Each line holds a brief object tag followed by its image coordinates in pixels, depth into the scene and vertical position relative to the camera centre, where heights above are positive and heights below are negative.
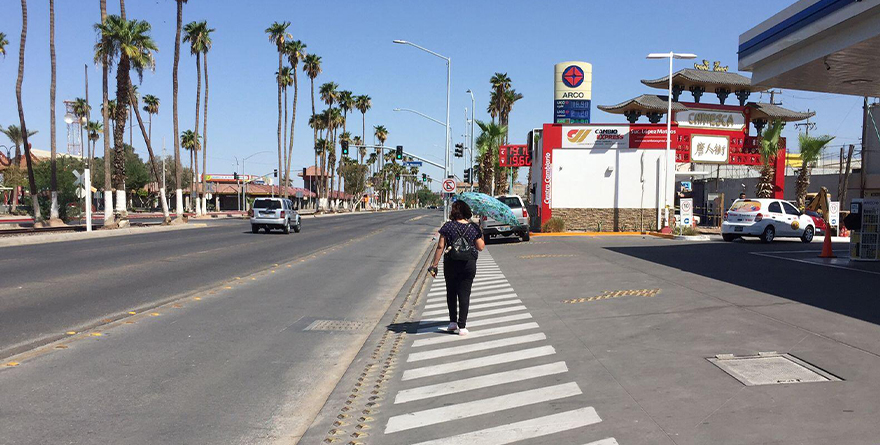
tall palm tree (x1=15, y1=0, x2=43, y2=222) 38.12 +4.63
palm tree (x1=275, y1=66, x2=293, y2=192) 73.50 +13.26
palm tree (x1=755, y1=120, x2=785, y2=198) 37.47 +2.69
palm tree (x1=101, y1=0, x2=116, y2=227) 36.34 +1.78
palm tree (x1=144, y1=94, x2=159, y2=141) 87.47 +12.17
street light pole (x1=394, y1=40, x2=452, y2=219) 39.47 +7.29
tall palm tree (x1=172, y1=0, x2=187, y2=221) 46.41 +5.80
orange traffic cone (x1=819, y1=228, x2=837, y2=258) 17.66 -1.28
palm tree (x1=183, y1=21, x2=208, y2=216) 57.81 +14.20
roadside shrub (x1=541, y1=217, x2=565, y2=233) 35.38 -1.36
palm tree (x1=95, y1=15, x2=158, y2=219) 38.34 +8.35
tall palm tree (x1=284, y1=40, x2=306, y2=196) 71.06 +15.68
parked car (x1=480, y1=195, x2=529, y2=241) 27.70 -1.14
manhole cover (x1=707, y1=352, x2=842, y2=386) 5.97 -1.60
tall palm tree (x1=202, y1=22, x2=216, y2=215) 58.69 +12.80
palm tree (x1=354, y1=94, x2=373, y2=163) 101.69 +14.70
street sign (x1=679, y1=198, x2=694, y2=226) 30.66 -0.41
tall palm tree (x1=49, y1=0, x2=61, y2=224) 38.75 +3.25
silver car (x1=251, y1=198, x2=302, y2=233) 34.31 -0.97
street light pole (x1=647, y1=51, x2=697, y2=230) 29.91 +2.17
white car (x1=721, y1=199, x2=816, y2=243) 24.62 -0.67
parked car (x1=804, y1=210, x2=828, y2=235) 30.20 -0.84
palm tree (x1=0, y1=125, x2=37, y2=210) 82.44 +7.23
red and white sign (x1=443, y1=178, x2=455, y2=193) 35.38 +0.73
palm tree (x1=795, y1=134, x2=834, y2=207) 35.75 +2.71
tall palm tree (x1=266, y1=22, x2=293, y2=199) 68.44 +16.99
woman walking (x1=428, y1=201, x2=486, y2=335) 8.56 -0.72
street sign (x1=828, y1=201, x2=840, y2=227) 29.50 -0.46
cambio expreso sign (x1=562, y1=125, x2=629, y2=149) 35.75 +3.48
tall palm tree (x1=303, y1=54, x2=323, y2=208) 76.75 +15.45
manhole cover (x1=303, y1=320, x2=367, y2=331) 9.71 -1.93
